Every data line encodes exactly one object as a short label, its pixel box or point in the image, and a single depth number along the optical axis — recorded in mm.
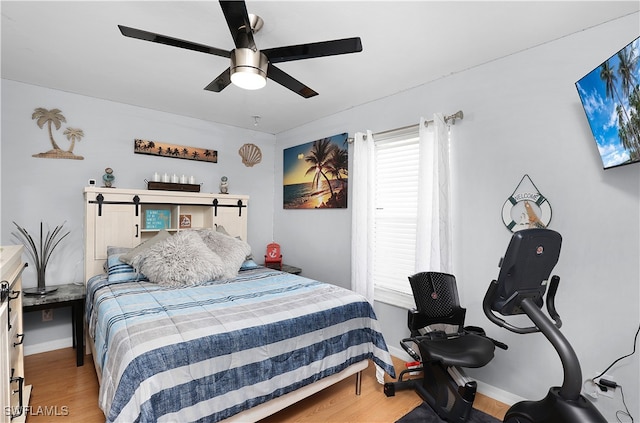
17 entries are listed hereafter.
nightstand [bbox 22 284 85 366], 2547
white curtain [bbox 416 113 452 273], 2574
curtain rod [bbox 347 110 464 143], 2553
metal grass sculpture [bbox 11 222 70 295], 2805
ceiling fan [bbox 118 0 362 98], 1604
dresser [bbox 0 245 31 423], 1408
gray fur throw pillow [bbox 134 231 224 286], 2582
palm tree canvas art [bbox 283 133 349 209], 3588
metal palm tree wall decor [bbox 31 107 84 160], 2938
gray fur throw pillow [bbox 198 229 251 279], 2950
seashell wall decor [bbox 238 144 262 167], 4332
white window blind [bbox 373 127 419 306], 2941
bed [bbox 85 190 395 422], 1450
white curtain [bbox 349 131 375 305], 3166
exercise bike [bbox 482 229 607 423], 1475
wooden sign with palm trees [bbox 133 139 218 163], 3510
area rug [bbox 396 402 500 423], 2072
